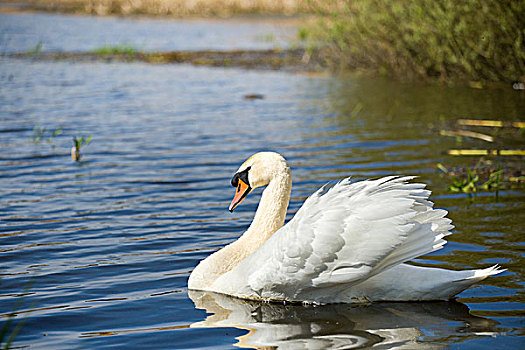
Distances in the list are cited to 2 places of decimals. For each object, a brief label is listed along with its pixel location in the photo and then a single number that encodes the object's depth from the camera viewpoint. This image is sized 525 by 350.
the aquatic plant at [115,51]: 28.30
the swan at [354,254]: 5.63
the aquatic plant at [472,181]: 9.77
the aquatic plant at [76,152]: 11.87
